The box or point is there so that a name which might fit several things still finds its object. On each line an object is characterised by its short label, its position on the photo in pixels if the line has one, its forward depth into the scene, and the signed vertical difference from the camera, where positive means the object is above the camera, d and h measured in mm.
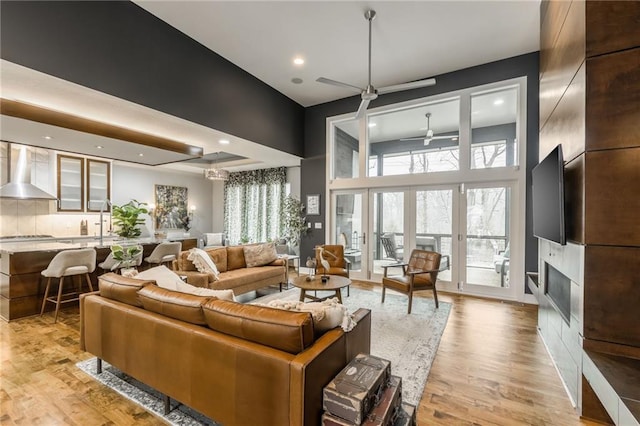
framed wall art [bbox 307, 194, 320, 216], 6562 +202
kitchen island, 3607 -881
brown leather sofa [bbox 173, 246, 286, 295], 3945 -975
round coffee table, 3652 -966
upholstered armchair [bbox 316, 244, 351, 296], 4657 -858
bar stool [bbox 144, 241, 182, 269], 4844 -737
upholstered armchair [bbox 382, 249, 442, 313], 3969 -941
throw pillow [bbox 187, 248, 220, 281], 4046 -725
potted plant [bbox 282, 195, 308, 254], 6730 -197
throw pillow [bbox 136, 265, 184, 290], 2410 -607
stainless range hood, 5215 +662
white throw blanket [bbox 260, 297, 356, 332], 1689 -614
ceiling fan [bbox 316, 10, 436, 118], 3561 +1671
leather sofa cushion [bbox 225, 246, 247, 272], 4809 -796
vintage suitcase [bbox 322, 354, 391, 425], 1358 -910
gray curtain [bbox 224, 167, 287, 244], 8141 +251
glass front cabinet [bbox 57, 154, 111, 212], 6289 +672
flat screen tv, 2189 +142
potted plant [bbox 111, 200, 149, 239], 4746 -110
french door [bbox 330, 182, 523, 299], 4703 -331
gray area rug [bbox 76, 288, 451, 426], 2076 -1409
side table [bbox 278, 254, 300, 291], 5195 -1145
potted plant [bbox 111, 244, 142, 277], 3305 -518
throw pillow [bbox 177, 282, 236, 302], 2057 -614
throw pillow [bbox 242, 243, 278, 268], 4996 -764
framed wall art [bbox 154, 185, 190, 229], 8336 +142
